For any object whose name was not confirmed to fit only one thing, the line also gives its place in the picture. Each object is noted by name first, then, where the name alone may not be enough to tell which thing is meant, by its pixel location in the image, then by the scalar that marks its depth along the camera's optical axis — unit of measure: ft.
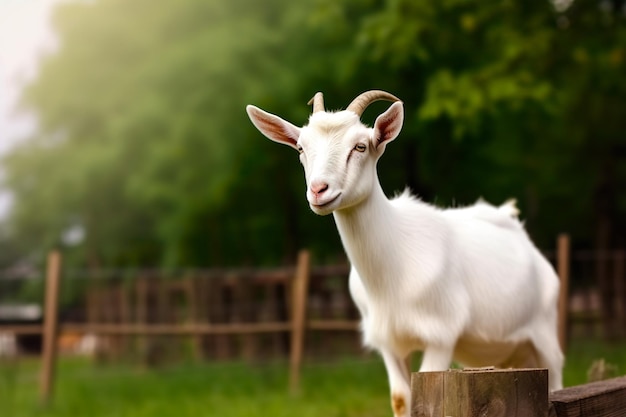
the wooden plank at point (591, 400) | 8.75
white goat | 11.98
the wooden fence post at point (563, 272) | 36.11
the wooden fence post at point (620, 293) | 49.78
